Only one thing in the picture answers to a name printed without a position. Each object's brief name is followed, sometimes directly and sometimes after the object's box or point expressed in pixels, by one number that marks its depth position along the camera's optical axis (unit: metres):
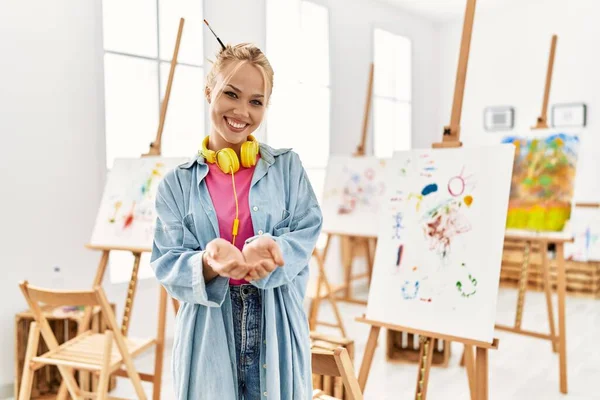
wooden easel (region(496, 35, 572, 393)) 2.99
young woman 1.28
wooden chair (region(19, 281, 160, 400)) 2.07
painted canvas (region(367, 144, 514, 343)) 2.02
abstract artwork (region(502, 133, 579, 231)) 3.34
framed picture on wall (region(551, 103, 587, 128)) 5.29
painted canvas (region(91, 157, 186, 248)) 2.80
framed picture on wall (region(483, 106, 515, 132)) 5.77
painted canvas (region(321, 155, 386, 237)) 3.98
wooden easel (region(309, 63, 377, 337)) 3.58
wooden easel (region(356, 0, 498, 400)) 1.94
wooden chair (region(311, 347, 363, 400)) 1.51
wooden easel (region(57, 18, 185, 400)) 2.63
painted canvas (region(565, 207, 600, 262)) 5.09
